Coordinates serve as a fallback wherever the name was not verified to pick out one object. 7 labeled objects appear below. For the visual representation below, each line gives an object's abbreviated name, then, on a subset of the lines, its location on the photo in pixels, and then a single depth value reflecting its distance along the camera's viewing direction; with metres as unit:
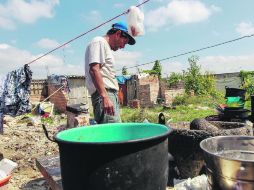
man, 2.07
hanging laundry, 3.94
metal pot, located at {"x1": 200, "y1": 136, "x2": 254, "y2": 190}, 0.90
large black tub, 0.95
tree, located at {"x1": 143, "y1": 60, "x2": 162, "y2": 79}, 15.08
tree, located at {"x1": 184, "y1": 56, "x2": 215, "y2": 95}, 13.36
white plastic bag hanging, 2.62
